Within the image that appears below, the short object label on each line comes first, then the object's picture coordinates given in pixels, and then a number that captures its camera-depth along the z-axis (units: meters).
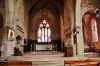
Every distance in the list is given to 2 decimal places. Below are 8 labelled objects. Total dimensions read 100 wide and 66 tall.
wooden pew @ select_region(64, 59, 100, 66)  3.80
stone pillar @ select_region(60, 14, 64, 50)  15.17
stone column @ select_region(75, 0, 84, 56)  9.23
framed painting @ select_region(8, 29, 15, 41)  8.87
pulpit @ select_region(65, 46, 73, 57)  8.42
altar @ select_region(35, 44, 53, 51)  14.24
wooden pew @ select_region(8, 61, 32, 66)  3.73
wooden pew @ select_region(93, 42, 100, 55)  10.94
